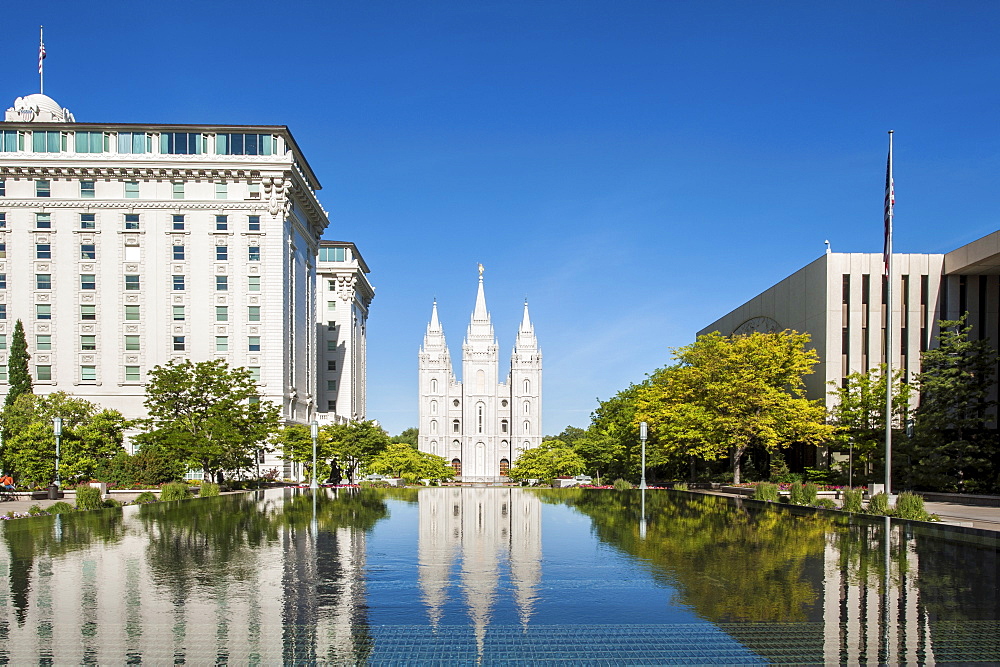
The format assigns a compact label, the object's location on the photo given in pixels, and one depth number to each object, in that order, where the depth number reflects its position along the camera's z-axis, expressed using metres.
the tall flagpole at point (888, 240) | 27.25
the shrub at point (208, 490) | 39.59
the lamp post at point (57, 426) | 37.74
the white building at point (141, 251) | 65.00
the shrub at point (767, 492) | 33.09
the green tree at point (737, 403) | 44.56
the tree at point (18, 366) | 61.50
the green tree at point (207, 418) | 45.31
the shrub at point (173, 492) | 34.69
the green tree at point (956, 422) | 38.66
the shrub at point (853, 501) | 26.70
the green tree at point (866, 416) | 42.34
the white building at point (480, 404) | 176.38
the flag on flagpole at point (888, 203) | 28.23
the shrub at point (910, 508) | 23.84
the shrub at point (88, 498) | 29.12
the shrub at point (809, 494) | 30.12
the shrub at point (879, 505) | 25.03
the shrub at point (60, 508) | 27.72
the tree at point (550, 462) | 73.81
